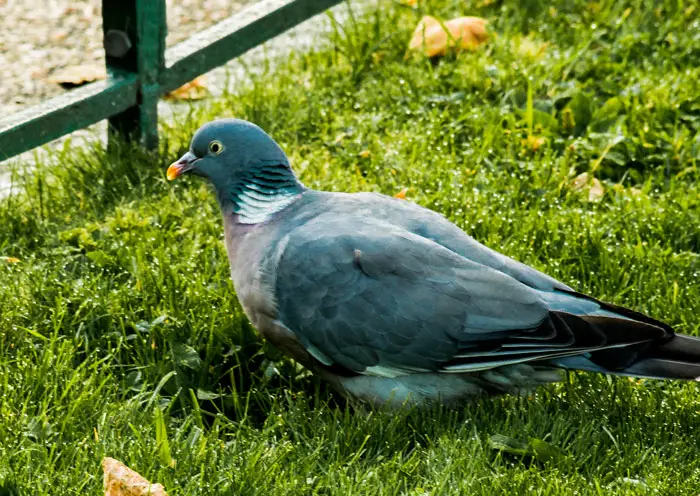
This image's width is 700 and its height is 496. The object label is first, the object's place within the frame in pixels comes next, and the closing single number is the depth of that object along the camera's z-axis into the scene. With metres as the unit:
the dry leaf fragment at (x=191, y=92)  10.09
